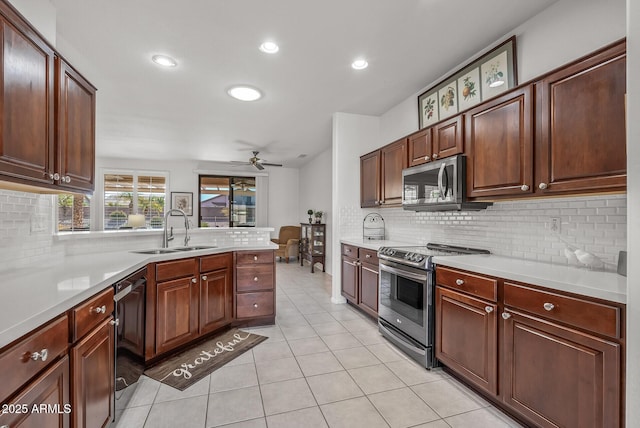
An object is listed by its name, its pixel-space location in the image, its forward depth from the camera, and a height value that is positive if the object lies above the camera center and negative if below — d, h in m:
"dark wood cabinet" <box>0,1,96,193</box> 1.30 +0.52
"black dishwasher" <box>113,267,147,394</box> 1.73 -0.75
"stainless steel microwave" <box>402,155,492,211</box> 2.43 +0.27
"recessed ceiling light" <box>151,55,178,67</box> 2.74 +1.47
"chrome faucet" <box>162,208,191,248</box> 2.94 -0.24
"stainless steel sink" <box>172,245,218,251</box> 3.05 -0.36
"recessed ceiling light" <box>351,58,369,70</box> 2.81 +1.49
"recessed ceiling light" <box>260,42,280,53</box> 2.53 +1.48
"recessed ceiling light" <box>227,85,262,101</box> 3.41 +1.47
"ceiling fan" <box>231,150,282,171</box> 6.03 +1.10
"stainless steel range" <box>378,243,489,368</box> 2.34 -0.74
